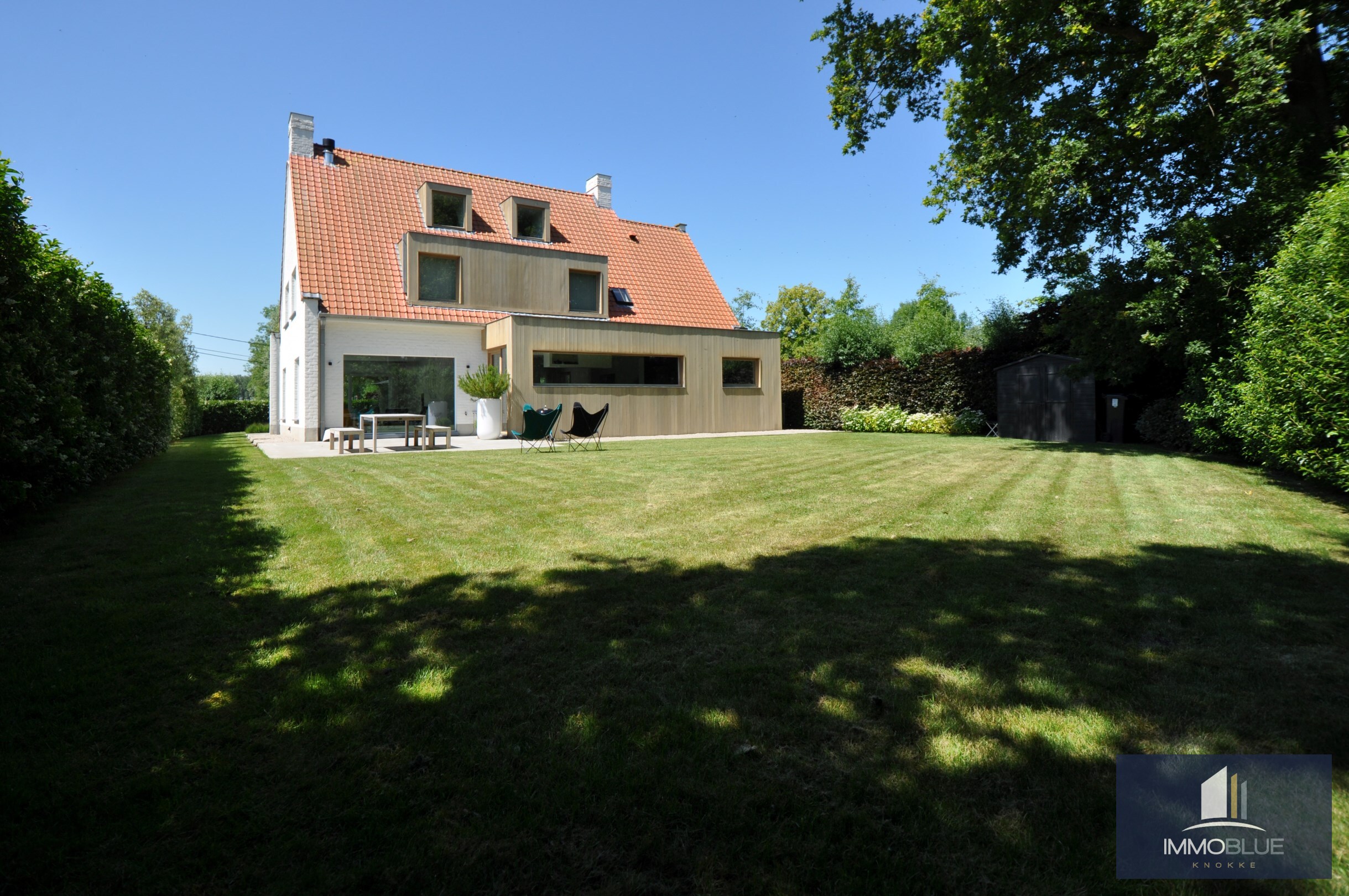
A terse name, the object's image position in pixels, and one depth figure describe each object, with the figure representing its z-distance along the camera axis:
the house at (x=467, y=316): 17.08
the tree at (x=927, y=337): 20.97
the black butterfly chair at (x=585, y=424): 12.74
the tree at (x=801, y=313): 49.94
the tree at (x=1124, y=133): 9.50
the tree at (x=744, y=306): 58.56
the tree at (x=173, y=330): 28.58
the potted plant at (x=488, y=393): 15.82
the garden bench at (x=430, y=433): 13.67
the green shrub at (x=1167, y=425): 12.99
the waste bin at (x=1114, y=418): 15.62
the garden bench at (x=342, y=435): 12.59
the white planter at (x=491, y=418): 17.38
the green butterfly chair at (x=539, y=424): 12.34
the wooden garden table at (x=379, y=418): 12.91
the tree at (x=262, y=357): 51.25
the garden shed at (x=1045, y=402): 16.25
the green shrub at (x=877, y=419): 20.06
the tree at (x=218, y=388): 36.28
